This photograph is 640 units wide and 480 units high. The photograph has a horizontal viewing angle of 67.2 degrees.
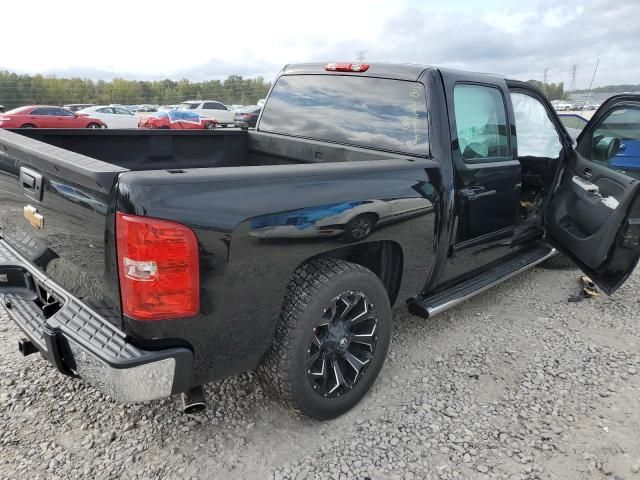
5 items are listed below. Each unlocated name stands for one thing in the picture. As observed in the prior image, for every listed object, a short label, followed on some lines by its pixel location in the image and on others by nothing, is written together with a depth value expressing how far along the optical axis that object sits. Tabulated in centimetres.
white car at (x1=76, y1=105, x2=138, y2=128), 2543
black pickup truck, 186
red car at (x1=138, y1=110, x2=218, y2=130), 2000
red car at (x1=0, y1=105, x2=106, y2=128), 1911
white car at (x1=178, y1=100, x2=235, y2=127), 2693
